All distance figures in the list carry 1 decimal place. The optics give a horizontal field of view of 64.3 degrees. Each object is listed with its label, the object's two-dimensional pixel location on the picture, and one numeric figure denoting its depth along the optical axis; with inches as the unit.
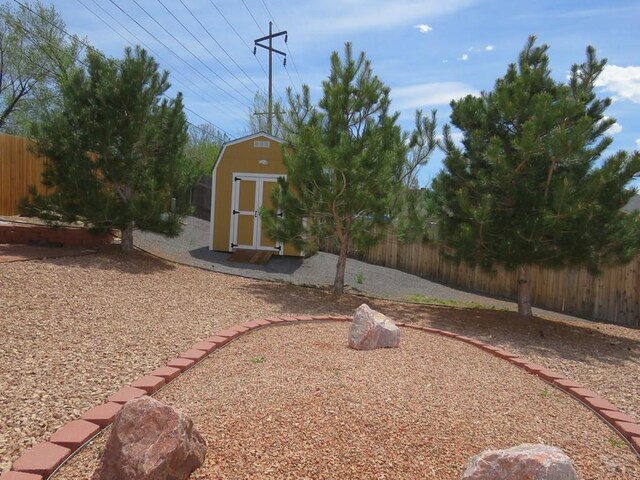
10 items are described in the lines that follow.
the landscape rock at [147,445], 87.0
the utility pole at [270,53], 930.7
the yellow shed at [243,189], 506.6
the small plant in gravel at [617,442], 124.9
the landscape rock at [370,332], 187.9
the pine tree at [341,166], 323.9
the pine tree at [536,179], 264.7
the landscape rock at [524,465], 78.9
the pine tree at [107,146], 341.1
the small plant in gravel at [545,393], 156.2
